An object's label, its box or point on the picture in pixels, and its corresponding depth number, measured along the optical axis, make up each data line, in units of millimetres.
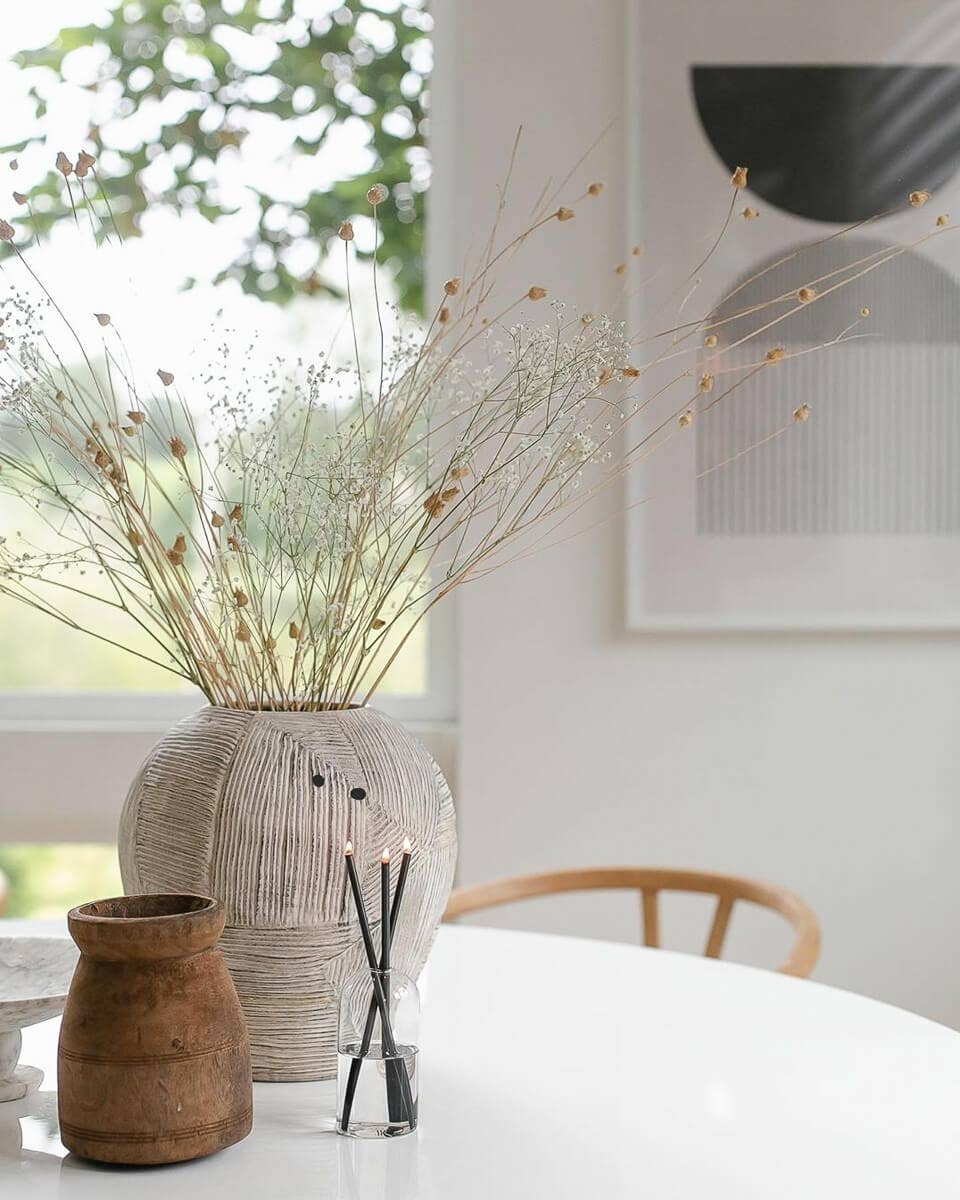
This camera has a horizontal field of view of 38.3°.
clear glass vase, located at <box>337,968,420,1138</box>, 890
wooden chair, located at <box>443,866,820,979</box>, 1646
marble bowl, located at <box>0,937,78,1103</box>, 912
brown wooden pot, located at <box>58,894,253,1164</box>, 820
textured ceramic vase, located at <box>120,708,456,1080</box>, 948
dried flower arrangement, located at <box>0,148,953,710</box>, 979
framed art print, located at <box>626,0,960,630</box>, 2277
